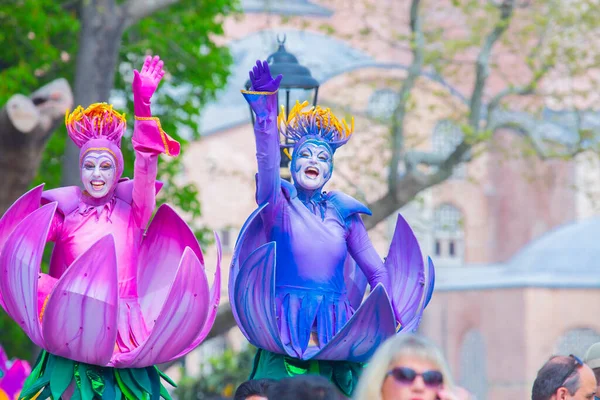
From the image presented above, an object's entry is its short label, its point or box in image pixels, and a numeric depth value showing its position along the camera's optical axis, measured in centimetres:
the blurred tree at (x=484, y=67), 2786
